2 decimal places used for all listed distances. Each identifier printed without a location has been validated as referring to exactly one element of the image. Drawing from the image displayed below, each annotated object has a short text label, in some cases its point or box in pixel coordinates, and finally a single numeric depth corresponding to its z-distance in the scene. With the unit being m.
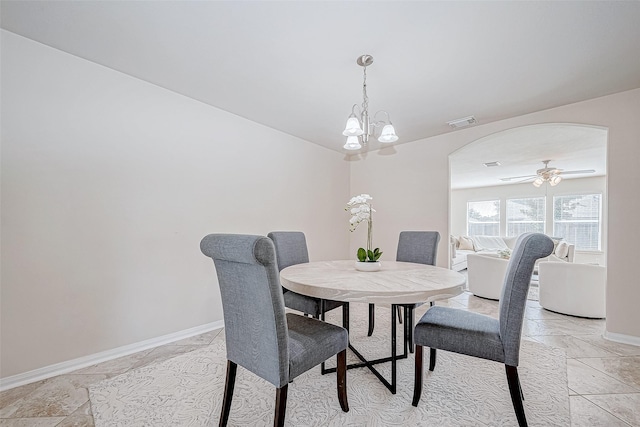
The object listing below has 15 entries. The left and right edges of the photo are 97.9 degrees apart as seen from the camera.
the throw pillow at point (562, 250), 5.77
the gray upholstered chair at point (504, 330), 1.38
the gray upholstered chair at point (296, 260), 2.12
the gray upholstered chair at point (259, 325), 1.14
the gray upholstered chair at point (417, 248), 2.60
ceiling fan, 5.20
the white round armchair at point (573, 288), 3.06
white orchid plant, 1.97
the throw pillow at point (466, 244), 7.60
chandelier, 1.95
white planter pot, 1.98
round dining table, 1.35
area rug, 1.51
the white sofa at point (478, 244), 6.93
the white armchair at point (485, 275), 3.78
